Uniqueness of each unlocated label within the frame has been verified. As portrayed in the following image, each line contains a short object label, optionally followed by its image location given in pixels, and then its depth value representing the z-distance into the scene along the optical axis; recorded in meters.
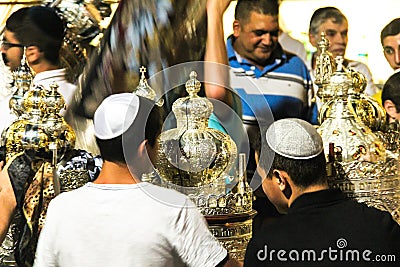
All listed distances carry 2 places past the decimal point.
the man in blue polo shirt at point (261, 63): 8.31
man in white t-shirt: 7.15
